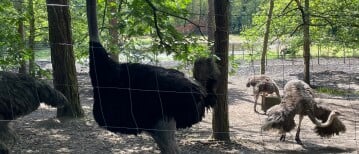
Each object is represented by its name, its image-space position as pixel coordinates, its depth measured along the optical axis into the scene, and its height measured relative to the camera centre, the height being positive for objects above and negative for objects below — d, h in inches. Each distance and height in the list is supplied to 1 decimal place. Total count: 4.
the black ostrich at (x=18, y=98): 173.8 -14.9
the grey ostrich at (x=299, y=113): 239.9 -31.0
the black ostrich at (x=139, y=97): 156.2 -13.6
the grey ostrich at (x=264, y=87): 362.9 -26.5
